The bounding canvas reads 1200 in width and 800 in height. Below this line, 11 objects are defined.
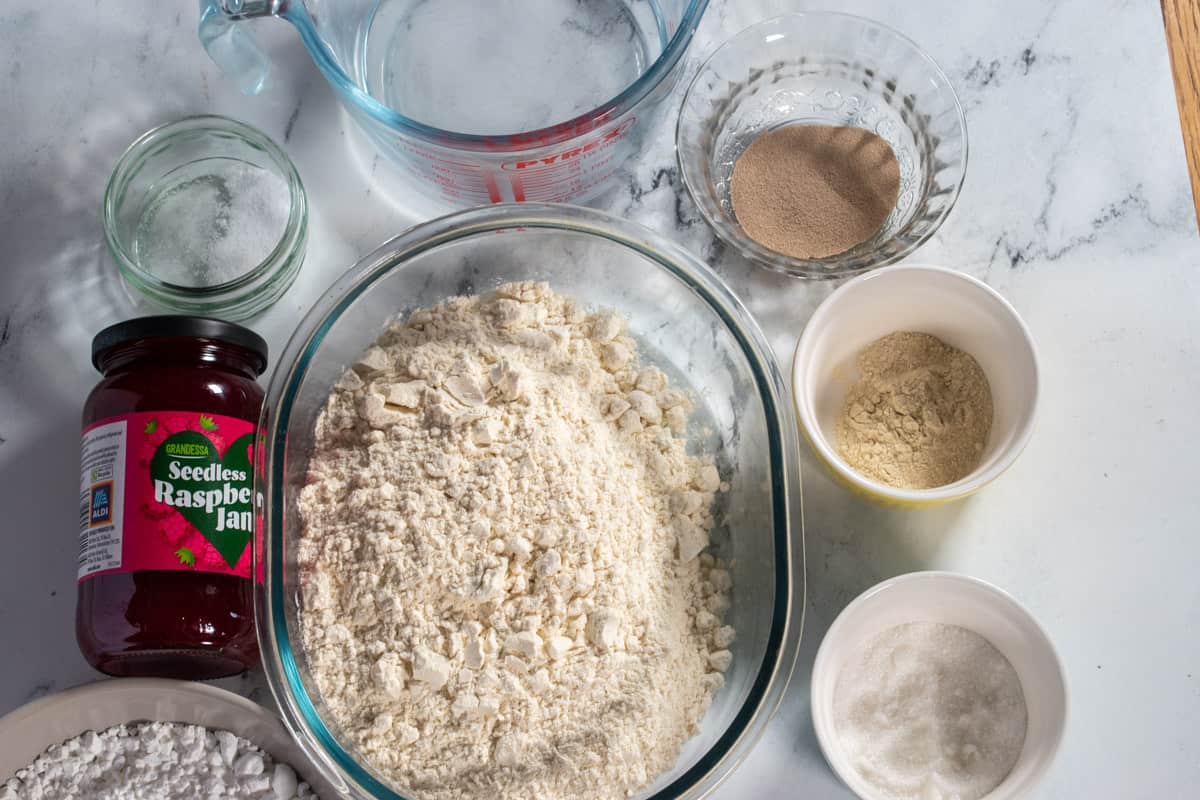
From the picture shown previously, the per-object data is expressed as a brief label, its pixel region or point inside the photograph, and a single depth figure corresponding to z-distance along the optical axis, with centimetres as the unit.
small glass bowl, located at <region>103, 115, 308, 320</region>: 63
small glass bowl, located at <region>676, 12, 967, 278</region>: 63
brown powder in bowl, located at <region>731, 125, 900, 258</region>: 63
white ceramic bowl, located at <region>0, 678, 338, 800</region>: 58
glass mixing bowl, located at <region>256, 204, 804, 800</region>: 57
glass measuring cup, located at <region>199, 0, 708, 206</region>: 62
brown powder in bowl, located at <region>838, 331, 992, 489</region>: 60
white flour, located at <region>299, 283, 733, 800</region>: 55
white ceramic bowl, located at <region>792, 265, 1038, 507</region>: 58
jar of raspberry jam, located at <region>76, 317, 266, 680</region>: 56
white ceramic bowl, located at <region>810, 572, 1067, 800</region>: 57
